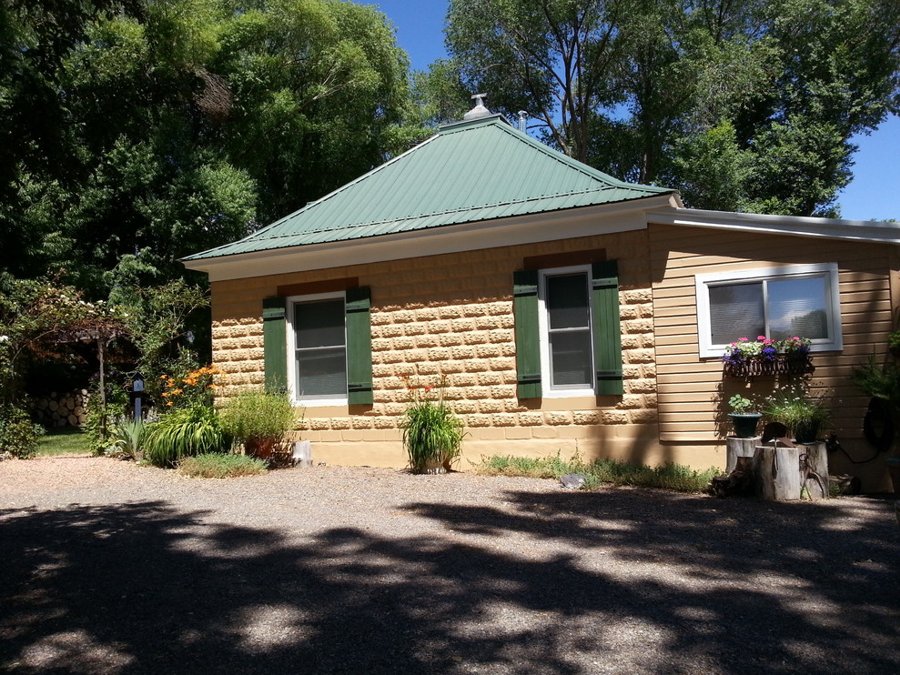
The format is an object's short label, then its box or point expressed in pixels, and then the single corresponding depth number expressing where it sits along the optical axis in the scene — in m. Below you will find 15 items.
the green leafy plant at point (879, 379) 7.55
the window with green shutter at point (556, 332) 9.64
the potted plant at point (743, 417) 7.99
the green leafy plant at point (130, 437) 11.30
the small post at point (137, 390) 13.97
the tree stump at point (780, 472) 7.32
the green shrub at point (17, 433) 11.88
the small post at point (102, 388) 12.65
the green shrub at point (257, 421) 10.16
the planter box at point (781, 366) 8.22
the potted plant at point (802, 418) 7.71
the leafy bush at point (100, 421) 12.38
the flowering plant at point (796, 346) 8.19
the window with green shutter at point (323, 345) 10.83
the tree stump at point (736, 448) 7.84
